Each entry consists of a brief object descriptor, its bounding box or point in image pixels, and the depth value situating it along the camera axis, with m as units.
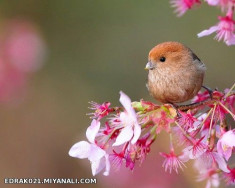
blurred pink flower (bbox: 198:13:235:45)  5.59
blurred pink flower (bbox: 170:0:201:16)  5.93
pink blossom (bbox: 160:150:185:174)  5.75
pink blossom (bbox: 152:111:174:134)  5.66
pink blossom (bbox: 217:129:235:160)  5.44
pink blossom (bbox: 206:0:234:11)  5.33
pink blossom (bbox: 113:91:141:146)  5.34
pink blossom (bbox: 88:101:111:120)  5.78
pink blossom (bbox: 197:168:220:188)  6.56
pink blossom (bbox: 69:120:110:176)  5.52
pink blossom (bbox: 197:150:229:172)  5.64
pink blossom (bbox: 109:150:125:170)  5.69
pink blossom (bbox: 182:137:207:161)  5.56
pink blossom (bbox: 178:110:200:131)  5.67
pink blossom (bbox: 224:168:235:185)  6.03
